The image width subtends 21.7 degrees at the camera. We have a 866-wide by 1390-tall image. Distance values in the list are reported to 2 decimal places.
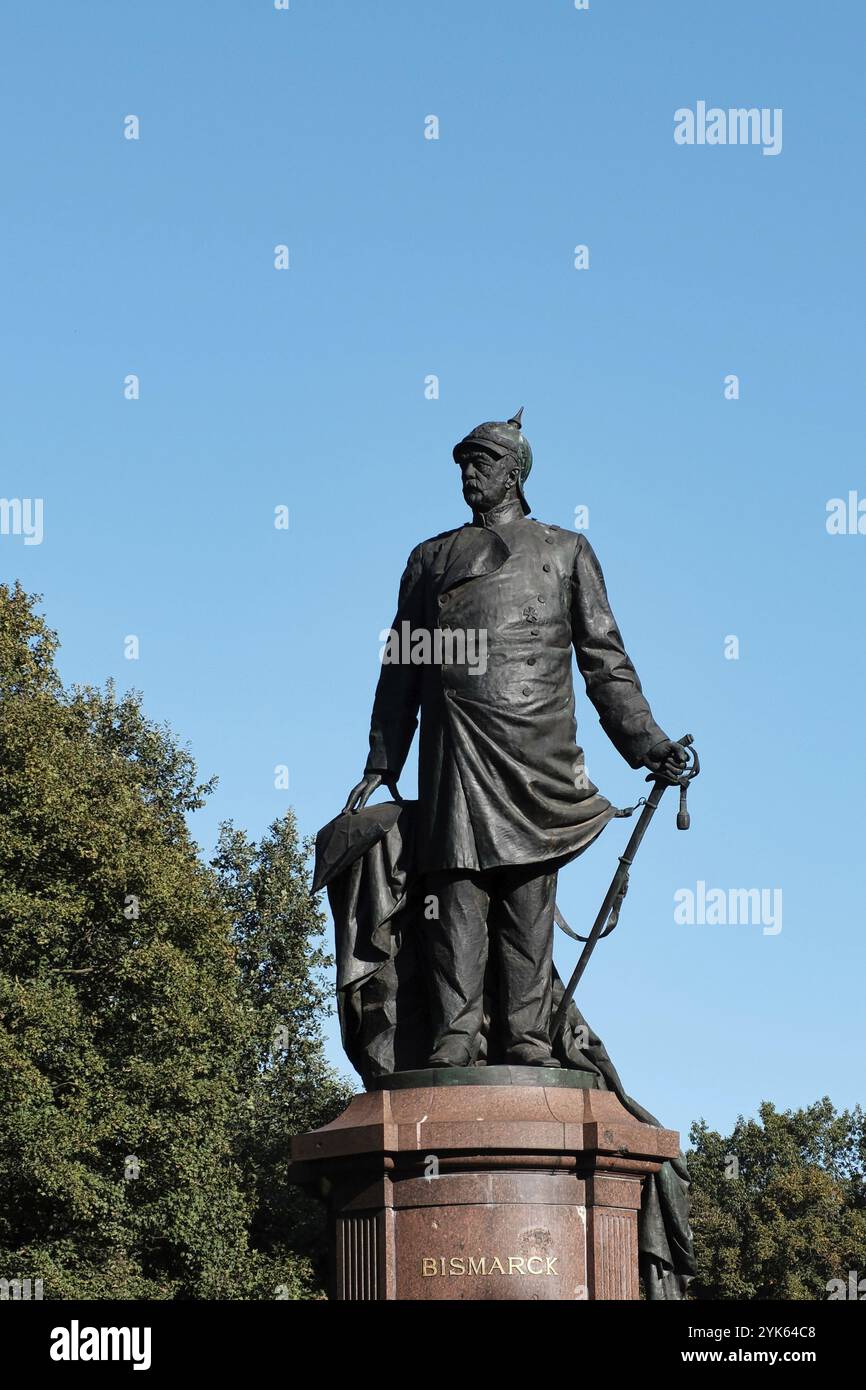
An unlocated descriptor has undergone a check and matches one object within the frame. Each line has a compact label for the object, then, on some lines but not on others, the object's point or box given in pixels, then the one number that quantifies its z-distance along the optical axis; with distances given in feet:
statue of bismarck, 41.37
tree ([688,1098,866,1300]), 182.91
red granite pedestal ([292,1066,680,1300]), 38.01
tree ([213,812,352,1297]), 125.29
